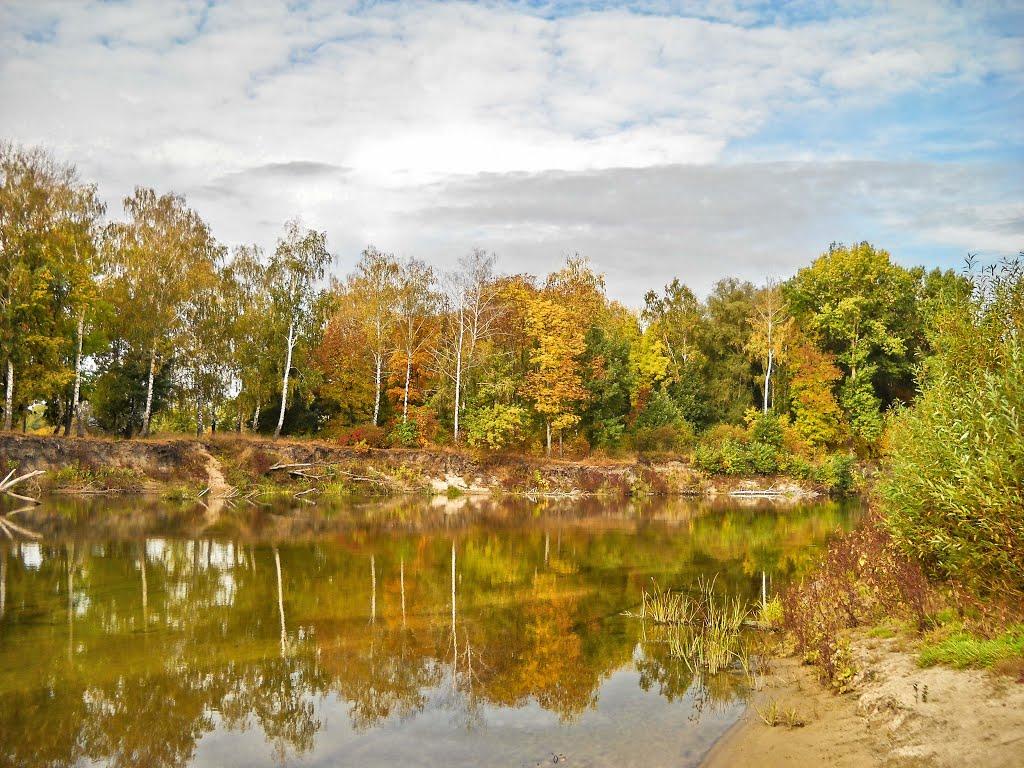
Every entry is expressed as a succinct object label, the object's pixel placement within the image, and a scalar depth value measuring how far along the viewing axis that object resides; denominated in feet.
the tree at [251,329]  165.99
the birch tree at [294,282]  168.76
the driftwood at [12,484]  112.57
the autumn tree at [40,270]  132.77
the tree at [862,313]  187.42
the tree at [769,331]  193.57
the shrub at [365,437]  165.37
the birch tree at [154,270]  151.12
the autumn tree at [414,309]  182.29
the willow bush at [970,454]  32.37
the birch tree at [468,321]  171.73
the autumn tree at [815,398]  183.73
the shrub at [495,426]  162.50
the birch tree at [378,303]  179.52
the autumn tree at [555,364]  170.50
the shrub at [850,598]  37.96
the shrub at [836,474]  168.35
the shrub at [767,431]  174.70
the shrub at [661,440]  181.78
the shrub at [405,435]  167.73
